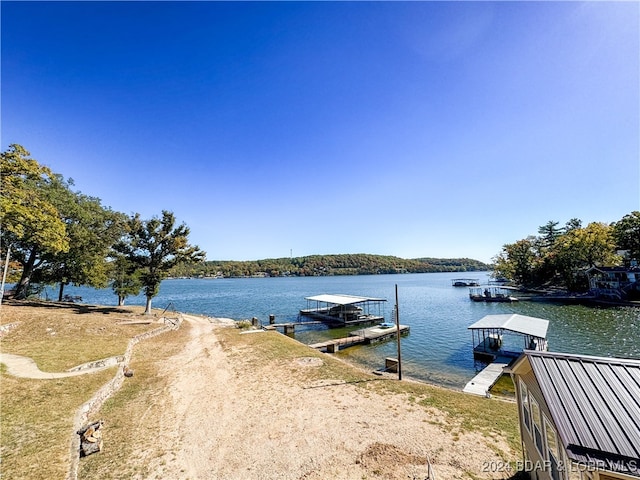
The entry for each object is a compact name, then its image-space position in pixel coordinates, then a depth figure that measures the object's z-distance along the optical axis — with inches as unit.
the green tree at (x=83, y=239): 1037.2
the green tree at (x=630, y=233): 1942.7
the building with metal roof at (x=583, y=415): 138.9
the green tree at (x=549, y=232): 3400.6
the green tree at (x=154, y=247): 1069.1
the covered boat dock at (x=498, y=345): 630.2
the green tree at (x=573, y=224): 3521.7
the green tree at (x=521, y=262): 2849.4
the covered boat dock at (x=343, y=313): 1417.3
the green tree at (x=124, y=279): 1261.1
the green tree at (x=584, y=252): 2071.9
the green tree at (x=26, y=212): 637.9
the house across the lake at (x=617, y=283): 1721.2
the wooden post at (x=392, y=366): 686.5
